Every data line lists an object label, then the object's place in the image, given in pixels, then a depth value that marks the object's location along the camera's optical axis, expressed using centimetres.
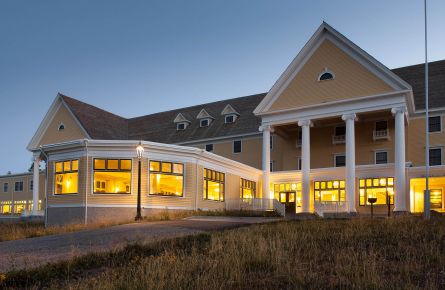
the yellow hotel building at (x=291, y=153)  2881
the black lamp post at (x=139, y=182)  2452
